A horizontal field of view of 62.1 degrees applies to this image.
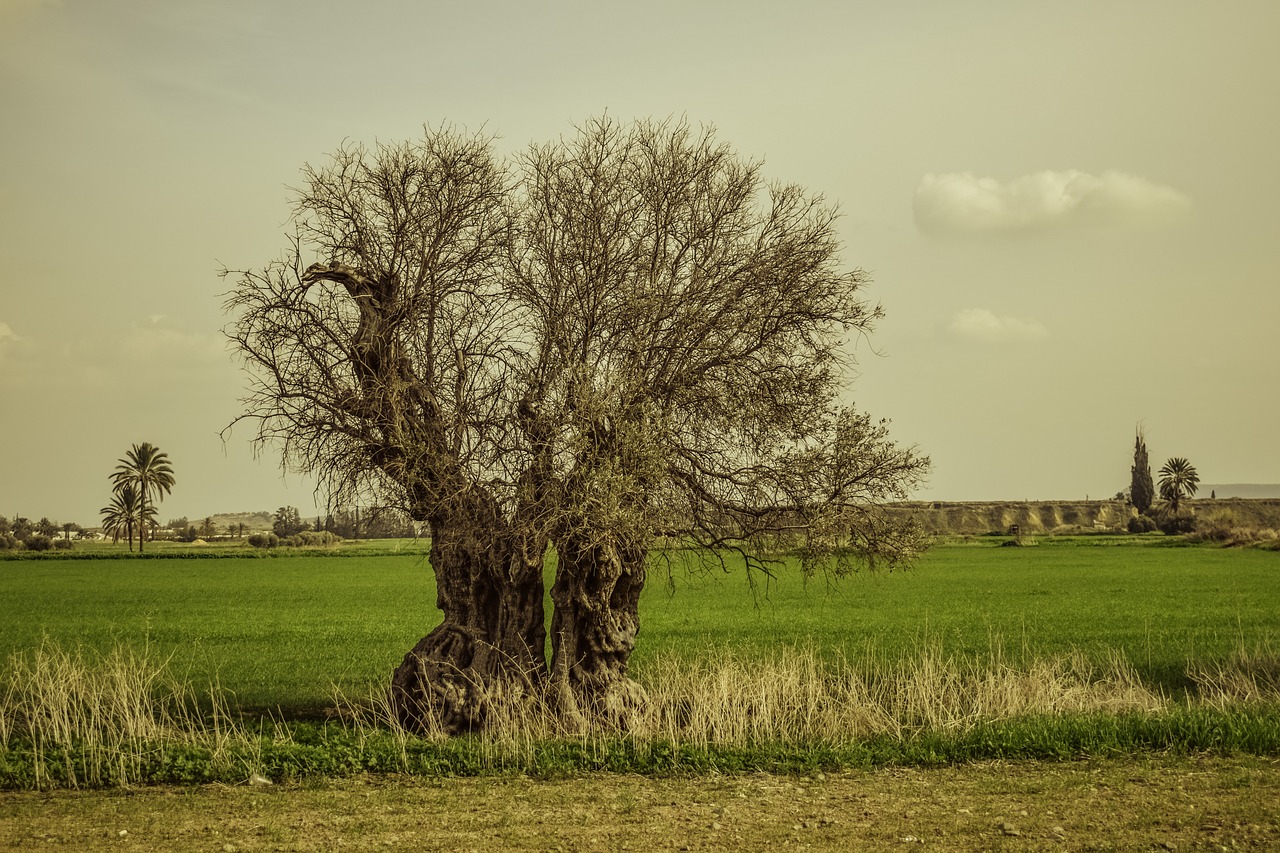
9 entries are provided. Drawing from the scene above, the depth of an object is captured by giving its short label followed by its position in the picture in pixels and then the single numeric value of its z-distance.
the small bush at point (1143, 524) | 122.81
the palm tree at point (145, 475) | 121.94
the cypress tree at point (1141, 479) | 156.38
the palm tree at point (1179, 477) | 166.12
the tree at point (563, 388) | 14.77
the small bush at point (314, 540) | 113.19
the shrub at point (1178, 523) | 113.06
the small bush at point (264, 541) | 109.28
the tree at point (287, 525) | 170.75
